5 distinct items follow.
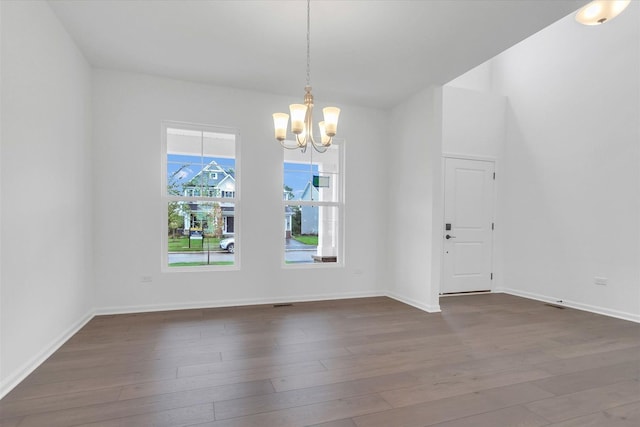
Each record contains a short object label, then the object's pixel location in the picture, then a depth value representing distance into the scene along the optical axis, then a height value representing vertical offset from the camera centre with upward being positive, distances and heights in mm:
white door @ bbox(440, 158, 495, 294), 5055 -222
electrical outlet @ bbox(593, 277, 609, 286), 4017 -839
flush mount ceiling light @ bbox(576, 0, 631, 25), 3172 +1974
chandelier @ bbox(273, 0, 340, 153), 2512 +698
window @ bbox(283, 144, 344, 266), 4605 +65
